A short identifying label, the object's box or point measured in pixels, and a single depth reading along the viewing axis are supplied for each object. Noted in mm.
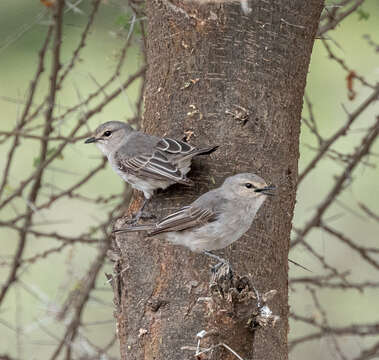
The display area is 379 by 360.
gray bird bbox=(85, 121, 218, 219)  8117
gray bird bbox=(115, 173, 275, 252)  7676
